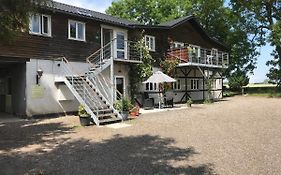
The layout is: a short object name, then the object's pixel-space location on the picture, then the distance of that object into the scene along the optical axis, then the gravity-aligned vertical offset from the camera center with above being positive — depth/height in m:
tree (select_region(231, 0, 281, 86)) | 25.84 +9.09
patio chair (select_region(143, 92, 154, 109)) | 15.25 -1.10
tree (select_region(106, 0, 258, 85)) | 27.63 +10.85
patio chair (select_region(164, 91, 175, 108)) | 15.81 -1.07
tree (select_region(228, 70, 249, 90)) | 28.02 +1.08
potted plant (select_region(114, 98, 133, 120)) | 10.69 -0.97
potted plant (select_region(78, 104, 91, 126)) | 9.62 -1.38
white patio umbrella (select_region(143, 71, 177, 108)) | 14.35 +0.72
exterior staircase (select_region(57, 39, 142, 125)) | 10.31 +0.20
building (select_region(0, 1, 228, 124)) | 11.16 +1.57
